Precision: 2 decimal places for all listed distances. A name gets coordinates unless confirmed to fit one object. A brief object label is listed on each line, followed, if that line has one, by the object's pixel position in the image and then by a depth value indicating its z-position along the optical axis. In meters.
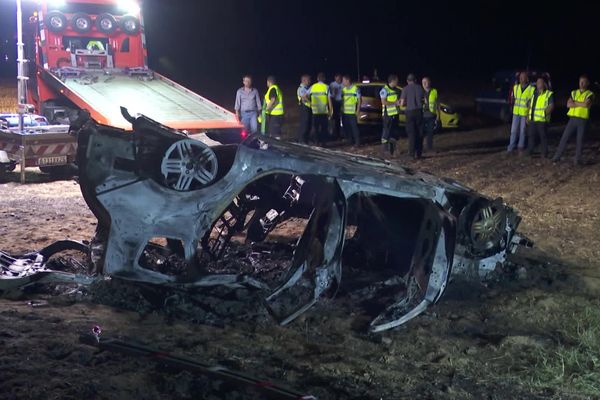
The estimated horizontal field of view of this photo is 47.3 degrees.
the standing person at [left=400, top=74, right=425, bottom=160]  13.13
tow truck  10.77
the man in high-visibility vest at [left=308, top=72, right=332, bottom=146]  14.91
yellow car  16.55
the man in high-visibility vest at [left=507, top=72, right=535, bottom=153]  12.92
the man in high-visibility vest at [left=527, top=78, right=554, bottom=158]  12.34
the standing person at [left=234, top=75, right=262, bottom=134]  13.37
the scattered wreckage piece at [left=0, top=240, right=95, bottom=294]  4.94
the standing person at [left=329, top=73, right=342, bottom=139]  15.98
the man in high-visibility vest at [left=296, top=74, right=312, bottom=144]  14.97
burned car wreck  4.59
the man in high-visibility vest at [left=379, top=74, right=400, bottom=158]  14.00
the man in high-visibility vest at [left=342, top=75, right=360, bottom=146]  14.91
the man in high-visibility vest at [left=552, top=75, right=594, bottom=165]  11.77
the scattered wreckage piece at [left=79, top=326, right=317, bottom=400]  3.66
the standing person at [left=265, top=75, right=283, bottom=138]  13.93
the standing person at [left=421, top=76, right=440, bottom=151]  14.06
